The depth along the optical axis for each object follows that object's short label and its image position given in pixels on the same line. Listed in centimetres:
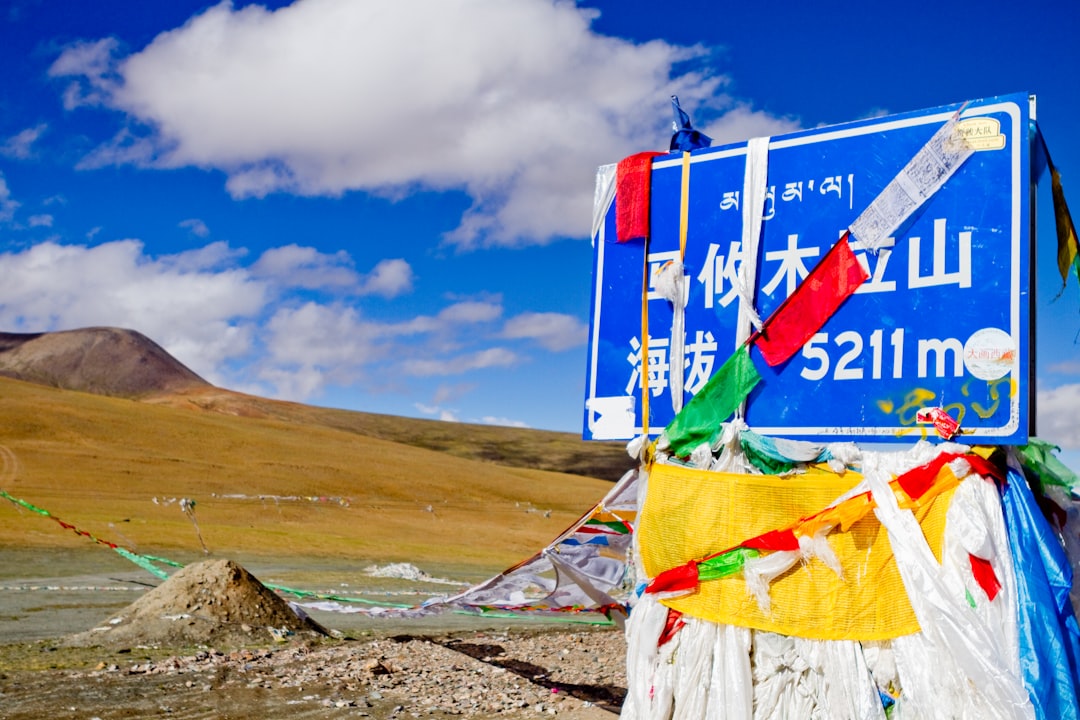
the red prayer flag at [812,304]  430
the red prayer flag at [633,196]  497
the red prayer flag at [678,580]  444
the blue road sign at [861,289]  396
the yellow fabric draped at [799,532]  403
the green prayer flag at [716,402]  448
